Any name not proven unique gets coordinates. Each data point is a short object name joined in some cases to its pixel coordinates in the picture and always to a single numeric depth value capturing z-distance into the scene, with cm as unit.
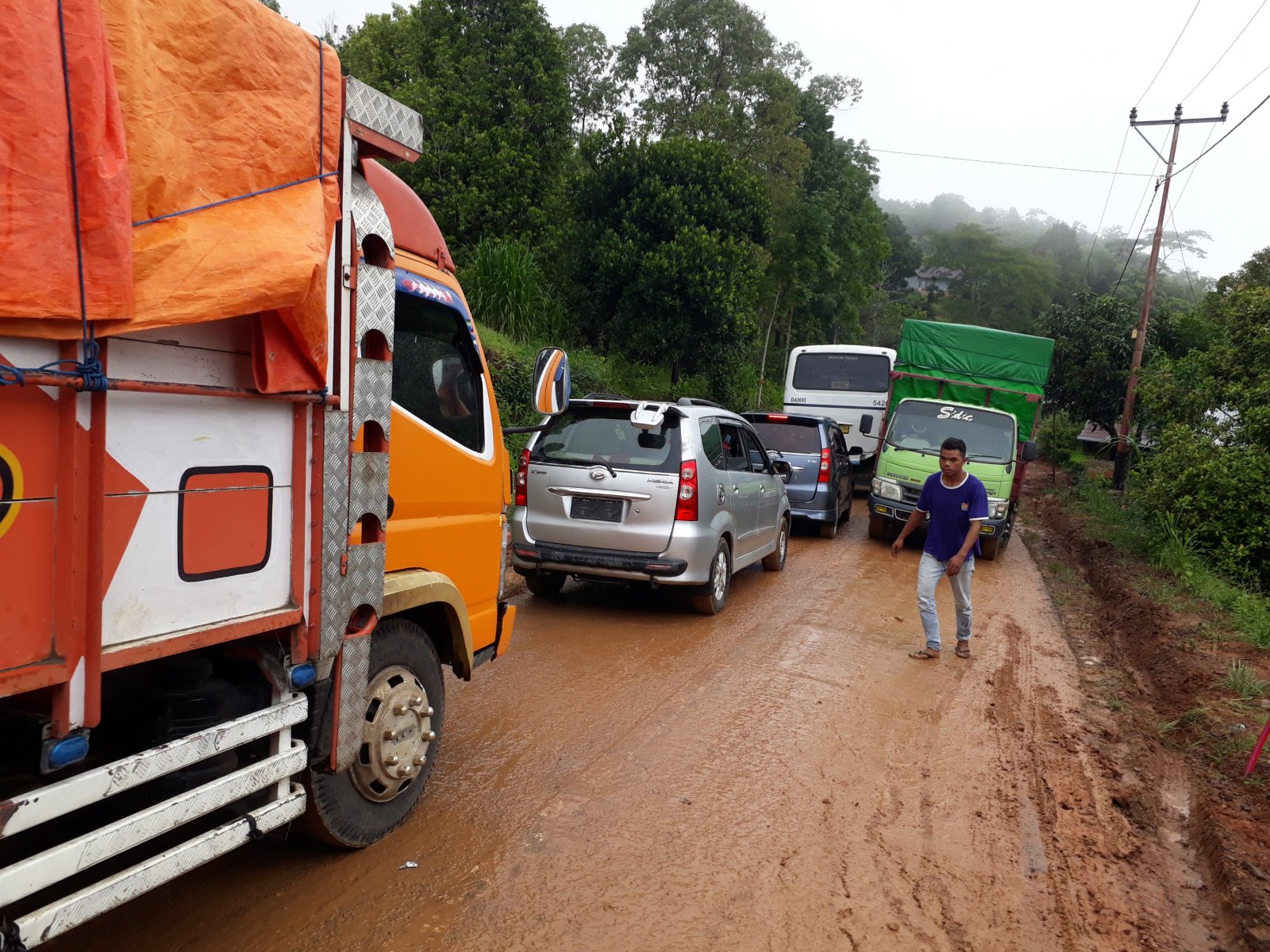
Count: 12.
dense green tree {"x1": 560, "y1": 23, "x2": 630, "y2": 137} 2753
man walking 716
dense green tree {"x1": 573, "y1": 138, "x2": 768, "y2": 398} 1670
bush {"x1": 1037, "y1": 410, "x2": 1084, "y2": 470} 3256
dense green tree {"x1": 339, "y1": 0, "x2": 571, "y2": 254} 1731
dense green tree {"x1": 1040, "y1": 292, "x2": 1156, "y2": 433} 2364
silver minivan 730
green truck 1250
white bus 1873
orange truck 205
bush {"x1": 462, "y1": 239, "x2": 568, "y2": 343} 1506
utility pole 2108
